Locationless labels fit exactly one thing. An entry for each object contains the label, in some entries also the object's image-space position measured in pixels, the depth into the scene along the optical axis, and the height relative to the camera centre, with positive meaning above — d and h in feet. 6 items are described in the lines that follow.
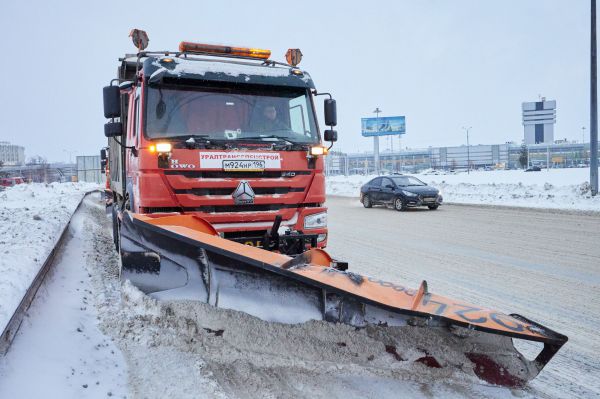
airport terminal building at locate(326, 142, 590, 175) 396.57 +20.81
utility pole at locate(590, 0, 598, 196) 58.65 +9.30
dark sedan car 55.26 -1.79
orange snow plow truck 8.80 -0.91
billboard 256.73 +31.72
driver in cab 17.53 +2.40
